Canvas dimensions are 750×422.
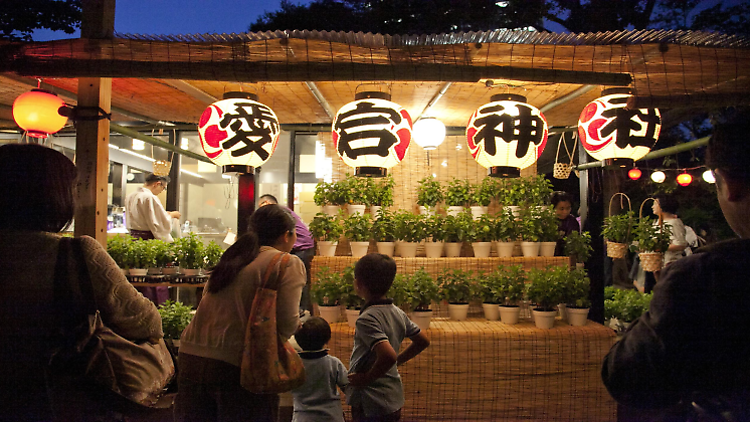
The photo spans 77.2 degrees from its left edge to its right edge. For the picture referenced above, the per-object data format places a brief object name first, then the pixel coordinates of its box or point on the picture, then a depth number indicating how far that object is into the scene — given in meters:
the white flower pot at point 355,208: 6.77
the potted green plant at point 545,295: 5.36
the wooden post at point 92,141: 4.09
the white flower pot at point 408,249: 6.26
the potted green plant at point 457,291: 5.70
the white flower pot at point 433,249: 6.33
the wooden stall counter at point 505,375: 5.07
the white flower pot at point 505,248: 6.41
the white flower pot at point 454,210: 6.91
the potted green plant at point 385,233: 6.27
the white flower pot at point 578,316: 5.48
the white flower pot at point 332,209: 6.88
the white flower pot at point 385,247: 6.25
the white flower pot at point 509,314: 5.56
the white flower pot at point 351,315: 5.30
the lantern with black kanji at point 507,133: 4.89
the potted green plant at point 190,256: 6.21
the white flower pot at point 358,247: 6.27
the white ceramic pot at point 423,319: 5.33
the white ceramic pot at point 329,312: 5.48
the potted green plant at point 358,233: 6.29
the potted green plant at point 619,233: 7.21
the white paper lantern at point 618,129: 4.94
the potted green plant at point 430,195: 7.01
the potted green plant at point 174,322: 5.68
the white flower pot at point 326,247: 6.40
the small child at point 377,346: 2.98
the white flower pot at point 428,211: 6.90
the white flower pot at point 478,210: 6.92
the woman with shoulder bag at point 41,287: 1.97
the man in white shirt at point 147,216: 7.61
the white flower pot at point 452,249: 6.37
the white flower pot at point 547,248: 6.49
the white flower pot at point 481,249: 6.40
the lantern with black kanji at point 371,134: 4.80
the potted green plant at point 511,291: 5.58
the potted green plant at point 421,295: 5.34
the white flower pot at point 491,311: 5.75
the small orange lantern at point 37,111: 4.75
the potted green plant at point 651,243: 7.09
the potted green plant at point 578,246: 6.64
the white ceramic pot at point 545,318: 5.34
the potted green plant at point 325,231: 6.40
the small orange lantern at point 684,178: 12.99
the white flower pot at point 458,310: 5.76
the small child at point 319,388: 3.09
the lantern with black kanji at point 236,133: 4.97
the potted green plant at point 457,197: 6.95
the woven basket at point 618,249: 7.22
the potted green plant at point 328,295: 5.47
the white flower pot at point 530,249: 6.43
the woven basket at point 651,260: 7.08
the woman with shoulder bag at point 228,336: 2.61
